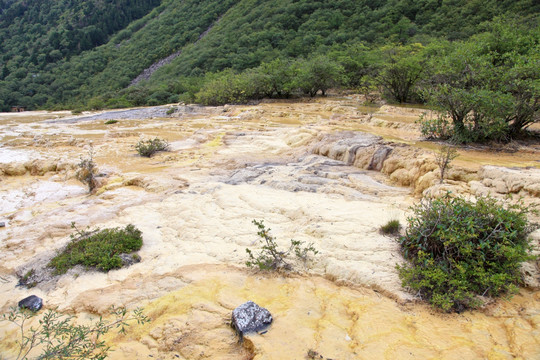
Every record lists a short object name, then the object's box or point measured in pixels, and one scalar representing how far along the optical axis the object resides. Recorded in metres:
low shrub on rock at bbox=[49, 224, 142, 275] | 4.17
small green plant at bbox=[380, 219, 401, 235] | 4.23
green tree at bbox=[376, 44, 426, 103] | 15.43
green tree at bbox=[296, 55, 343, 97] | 20.78
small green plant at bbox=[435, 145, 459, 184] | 5.59
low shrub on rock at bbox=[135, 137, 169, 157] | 11.14
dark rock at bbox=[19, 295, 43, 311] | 3.49
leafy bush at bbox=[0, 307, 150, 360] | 2.38
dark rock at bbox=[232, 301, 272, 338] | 2.85
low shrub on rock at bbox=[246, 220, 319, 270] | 3.88
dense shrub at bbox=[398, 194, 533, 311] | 3.03
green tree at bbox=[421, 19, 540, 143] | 7.05
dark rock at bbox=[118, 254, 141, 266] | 4.27
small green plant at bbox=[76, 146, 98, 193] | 8.06
